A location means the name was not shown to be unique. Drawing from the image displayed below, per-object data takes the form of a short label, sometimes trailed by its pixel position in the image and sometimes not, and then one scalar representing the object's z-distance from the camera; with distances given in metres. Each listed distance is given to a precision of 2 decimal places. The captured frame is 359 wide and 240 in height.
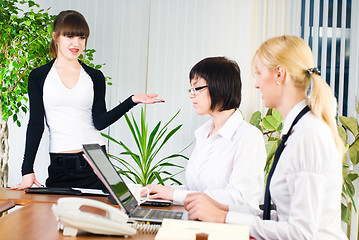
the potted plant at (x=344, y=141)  4.06
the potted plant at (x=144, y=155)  4.28
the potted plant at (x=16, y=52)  3.61
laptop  1.71
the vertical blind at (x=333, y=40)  4.60
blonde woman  1.49
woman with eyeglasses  2.10
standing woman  2.74
